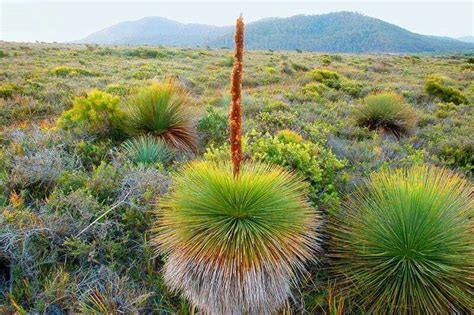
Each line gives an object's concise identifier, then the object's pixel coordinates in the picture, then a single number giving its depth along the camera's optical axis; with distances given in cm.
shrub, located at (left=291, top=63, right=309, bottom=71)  2128
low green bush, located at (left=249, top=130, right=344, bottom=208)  423
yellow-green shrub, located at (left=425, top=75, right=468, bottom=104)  1307
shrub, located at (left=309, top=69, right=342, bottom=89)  1486
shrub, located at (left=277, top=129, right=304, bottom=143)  556
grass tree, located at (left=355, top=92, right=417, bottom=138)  883
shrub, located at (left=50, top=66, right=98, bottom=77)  1482
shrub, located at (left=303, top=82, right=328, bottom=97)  1223
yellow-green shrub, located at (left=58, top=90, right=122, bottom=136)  617
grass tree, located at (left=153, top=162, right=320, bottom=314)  270
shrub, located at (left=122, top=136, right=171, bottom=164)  528
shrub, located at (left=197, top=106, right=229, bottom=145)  683
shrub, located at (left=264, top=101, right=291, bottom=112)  937
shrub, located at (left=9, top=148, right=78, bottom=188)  441
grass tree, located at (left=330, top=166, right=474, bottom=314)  299
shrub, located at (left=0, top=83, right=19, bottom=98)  991
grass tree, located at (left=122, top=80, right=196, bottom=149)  610
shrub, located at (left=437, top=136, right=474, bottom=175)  683
